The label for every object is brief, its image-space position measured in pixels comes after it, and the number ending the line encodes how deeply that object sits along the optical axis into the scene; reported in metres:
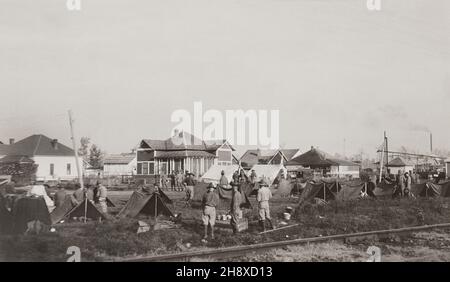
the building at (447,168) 33.85
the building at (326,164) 33.38
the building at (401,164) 56.20
